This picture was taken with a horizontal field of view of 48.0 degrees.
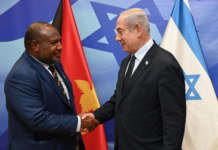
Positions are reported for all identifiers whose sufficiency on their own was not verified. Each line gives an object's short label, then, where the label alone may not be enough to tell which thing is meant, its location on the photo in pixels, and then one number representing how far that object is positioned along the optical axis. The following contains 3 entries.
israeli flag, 2.59
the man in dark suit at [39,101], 1.67
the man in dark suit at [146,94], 1.61
